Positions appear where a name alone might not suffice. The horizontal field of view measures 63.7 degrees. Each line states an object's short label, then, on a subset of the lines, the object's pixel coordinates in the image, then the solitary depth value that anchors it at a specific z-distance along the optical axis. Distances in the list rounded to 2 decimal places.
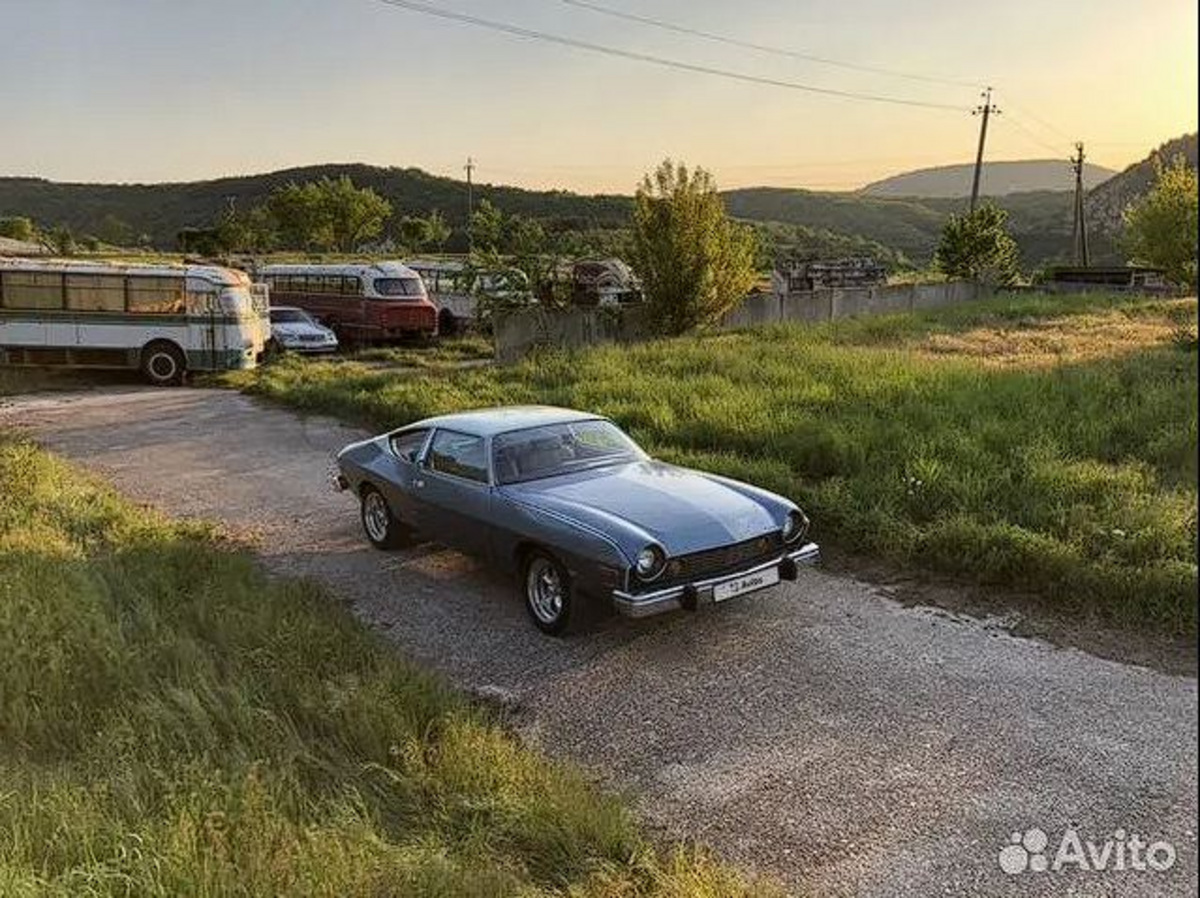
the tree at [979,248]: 44.47
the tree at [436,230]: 69.25
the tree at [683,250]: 20.34
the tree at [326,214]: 66.50
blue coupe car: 5.86
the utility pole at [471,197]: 87.19
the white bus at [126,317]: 19.48
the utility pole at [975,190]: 43.58
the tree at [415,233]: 70.19
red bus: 26.78
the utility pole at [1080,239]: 54.56
